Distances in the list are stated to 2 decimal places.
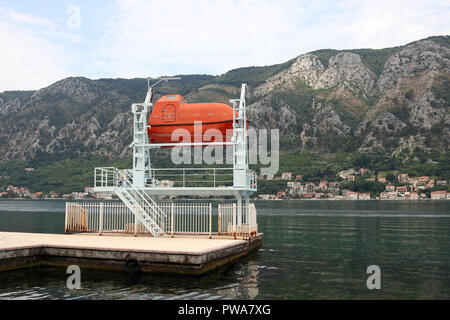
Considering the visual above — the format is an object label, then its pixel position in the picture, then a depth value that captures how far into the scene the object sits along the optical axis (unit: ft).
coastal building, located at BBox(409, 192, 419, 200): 604.08
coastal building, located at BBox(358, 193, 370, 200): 637.30
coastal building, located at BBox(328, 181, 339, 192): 651.25
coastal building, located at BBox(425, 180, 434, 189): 604.90
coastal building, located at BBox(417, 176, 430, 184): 616.80
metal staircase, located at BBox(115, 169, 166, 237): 93.15
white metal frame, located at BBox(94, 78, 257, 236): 95.50
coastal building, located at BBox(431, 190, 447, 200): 575.91
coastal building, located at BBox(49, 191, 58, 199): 608.19
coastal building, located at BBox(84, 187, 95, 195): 536.25
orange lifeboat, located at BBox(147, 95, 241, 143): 103.24
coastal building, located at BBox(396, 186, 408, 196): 607.78
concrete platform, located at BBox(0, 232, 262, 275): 66.03
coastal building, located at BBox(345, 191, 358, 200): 629.10
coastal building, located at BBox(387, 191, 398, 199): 608.19
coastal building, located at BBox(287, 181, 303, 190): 653.30
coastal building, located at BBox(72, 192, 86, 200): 565.29
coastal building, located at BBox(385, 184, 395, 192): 622.13
